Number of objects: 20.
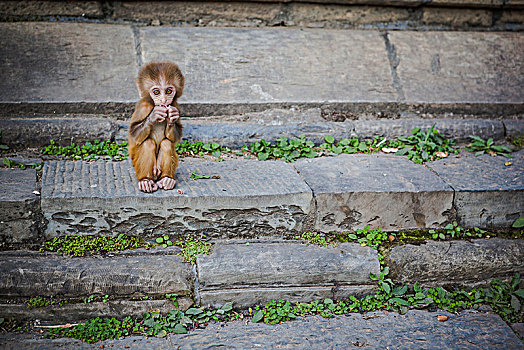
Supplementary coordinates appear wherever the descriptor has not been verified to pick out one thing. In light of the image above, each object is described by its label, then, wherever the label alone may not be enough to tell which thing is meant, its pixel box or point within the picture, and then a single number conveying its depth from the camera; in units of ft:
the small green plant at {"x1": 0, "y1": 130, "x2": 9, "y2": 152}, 10.92
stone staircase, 8.96
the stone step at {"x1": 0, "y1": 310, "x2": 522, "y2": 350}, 8.04
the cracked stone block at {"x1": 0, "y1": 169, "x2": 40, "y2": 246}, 8.79
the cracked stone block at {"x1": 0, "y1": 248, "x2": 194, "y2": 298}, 8.38
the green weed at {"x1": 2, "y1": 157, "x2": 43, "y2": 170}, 10.23
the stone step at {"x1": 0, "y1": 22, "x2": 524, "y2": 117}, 12.09
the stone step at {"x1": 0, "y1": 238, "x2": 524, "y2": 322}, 8.45
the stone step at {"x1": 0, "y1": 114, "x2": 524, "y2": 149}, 11.33
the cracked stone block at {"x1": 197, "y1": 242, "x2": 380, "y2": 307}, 9.00
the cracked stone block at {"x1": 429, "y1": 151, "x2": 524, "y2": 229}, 10.47
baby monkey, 8.95
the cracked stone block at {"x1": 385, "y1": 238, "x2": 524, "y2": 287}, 9.77
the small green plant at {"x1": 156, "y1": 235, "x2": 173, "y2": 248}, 9.46
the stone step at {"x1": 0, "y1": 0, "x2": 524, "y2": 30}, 13.23
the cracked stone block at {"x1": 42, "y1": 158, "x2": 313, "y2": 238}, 9.11
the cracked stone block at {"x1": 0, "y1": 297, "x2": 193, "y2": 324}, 8.32
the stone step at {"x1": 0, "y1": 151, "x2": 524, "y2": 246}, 9.10
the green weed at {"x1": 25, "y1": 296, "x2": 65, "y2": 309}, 8.34
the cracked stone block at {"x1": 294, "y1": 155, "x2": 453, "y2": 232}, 10.04
